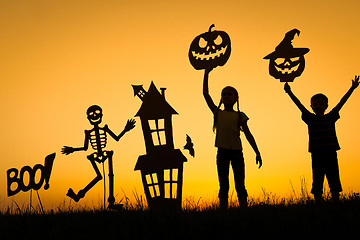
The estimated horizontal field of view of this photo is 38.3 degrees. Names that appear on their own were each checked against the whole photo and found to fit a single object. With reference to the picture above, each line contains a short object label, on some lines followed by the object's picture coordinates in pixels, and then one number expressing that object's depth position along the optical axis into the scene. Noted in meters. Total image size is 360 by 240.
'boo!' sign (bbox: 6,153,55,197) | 9.52
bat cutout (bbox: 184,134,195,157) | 9.20
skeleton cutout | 9.65
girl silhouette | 7.70
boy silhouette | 8.30
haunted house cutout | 9.23
